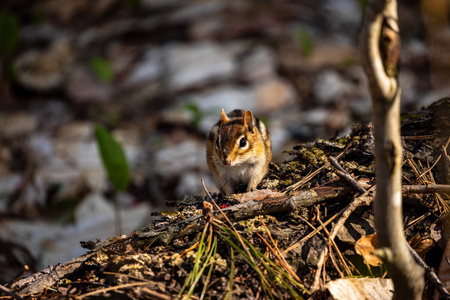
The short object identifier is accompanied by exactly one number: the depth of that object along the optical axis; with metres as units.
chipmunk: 5.75
